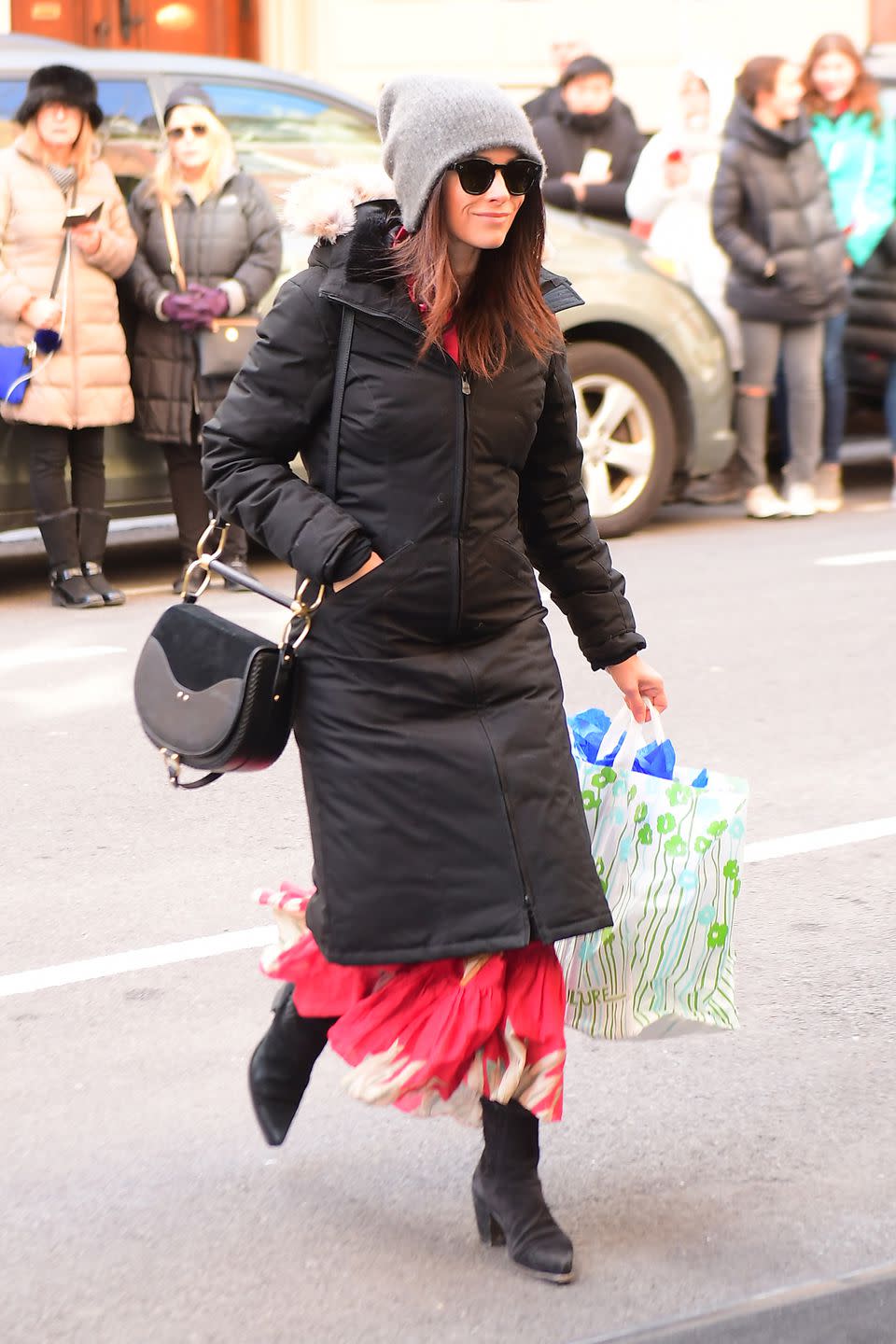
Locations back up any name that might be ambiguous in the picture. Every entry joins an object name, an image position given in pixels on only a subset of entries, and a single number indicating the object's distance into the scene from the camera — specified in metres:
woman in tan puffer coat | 15.77
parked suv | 16.89
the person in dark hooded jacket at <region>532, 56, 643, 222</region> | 20.81
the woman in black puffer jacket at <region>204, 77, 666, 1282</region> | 6.22
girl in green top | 20.25
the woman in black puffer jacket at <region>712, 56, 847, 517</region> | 19.56
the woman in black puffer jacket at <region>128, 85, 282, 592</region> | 16.31
